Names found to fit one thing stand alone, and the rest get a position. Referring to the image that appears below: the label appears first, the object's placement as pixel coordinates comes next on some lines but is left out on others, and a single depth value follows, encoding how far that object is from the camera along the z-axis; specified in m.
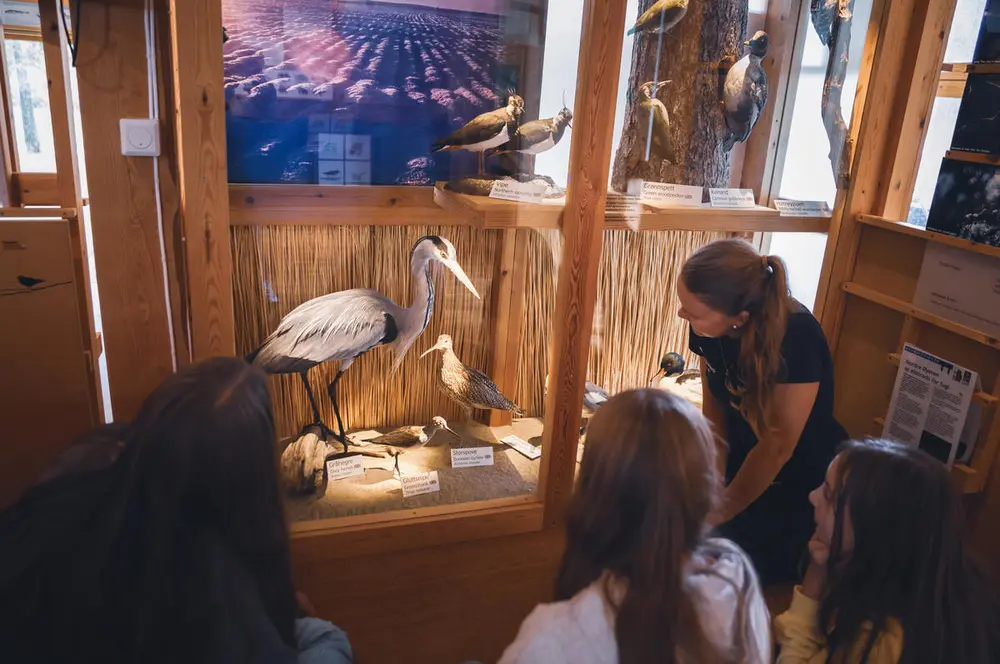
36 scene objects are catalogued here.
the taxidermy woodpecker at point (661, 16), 2.01
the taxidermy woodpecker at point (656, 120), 2.08
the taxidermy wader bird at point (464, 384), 2.31
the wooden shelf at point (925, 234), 1.86
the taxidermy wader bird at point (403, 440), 2.28
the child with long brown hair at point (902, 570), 1.15
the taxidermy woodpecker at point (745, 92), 2.11
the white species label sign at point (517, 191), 1.90
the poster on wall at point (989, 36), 1.83
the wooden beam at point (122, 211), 1.81
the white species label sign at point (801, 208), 2.22
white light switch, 1.86
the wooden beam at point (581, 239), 1.81
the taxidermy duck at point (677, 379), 2.39
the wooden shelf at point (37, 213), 1.84
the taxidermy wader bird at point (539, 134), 1.94
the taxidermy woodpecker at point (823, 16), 2.16
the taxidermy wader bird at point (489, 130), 2.00
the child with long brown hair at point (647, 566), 0.96
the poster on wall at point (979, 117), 1.84
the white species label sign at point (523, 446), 2.34
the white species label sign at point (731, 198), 2.16
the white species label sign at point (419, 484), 2.16
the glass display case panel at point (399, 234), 1.89
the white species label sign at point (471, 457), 2.29
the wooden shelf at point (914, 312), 1.88
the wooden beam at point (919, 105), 2.06
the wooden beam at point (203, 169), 1.54
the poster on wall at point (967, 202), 1.86
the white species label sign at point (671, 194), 2.11
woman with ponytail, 1.67
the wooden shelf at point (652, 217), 1.86
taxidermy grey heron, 2.03
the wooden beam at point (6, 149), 2.33
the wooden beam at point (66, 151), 1.80
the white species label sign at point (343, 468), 2.16
